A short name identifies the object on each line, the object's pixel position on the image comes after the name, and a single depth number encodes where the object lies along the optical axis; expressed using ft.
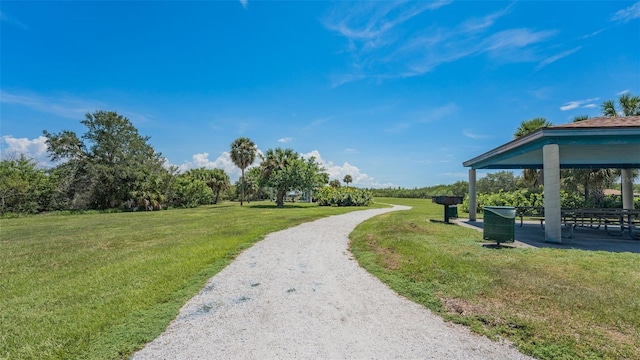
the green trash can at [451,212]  42.96
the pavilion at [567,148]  25.75
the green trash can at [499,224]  23.72
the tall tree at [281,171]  98.94
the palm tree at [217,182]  154.63
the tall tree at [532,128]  71.82
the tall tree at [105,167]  97.28
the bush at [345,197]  101.04
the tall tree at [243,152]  122.01
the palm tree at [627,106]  58.59
